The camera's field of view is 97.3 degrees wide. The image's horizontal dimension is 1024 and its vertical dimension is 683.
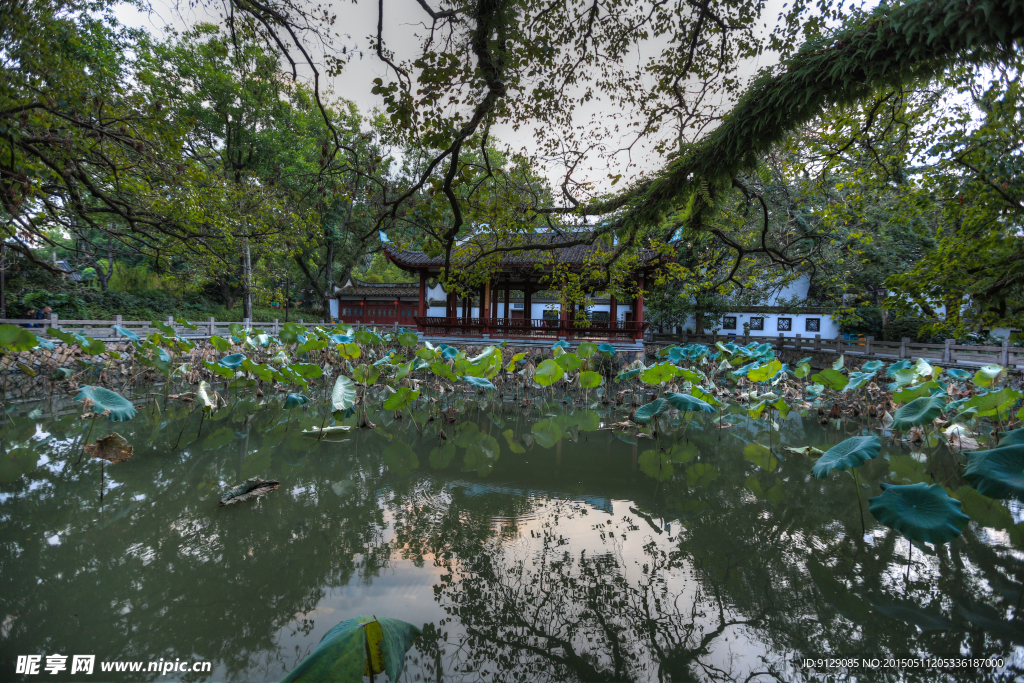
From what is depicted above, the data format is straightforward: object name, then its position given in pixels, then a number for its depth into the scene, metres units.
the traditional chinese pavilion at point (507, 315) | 13.36
